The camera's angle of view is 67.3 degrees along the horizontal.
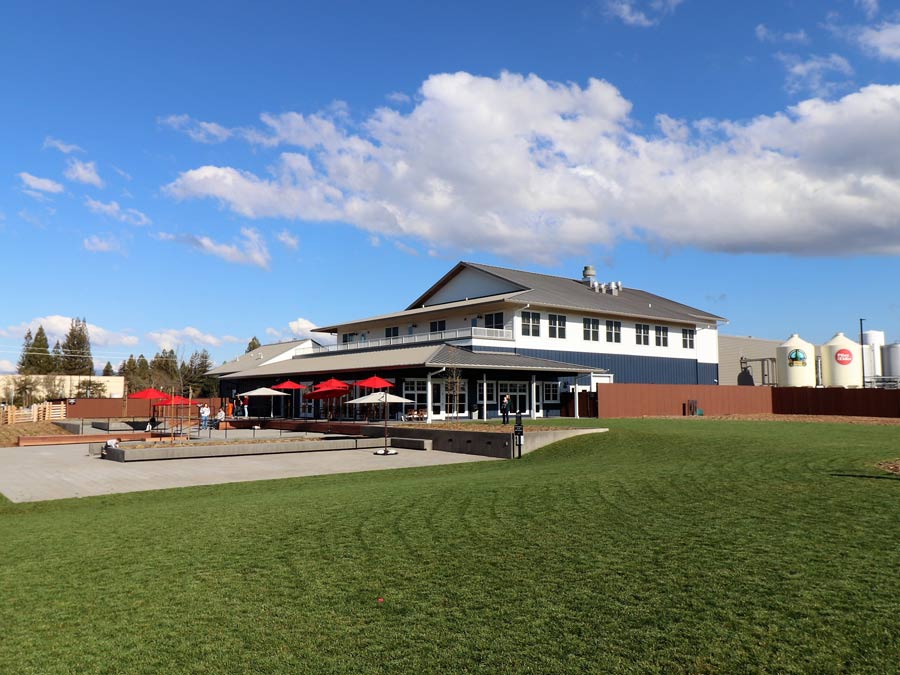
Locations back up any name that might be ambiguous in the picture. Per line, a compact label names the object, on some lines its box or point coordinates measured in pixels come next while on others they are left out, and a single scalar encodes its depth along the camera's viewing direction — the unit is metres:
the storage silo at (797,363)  54.00
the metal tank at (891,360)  61.50
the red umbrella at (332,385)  31.90
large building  37.31
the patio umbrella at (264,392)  36.22
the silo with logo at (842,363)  55.72
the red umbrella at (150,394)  29.91
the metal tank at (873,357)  61.81
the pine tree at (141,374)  93.31
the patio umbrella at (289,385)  39.49
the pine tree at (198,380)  88.94
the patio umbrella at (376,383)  29.31
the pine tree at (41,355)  96.62
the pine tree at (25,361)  96.44
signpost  23.02
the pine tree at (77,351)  99.69
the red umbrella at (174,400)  30.97
